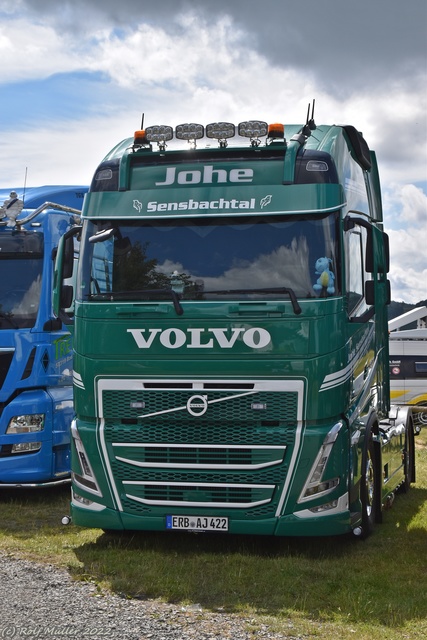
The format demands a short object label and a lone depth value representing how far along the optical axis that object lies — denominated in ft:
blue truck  35.55
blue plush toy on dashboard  26.55
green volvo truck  26.53
